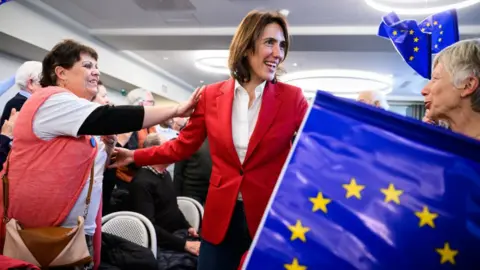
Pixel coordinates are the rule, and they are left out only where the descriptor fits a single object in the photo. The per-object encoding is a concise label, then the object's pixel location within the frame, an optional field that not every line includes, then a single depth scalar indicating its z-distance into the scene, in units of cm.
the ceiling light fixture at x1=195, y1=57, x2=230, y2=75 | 872
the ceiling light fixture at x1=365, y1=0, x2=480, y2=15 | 494
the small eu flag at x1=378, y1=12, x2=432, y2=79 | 198
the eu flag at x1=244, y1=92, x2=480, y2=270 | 59
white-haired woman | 90
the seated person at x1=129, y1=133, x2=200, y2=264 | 240
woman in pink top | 129
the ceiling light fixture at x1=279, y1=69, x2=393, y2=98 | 937
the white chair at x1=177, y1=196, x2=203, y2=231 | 296
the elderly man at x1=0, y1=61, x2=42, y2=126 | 284
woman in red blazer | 116
